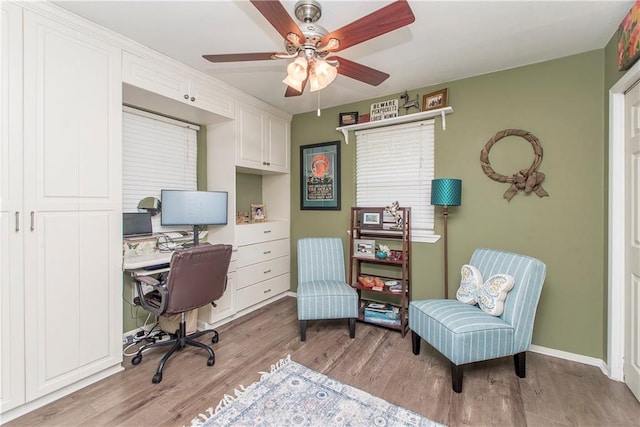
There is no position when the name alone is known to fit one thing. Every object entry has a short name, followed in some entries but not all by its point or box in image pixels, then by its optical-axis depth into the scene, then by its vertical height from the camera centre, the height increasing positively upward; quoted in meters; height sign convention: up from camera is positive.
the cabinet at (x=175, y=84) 2.09 +1.11
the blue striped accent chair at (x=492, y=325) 1.80 -0.78
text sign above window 2.94 +1.12
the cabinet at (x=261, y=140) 2.98 +0.86
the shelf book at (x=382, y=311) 2.75 -1.02
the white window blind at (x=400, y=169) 2.84 +0.47
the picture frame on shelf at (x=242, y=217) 3.29 -0.07
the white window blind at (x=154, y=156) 2.55 +0.58
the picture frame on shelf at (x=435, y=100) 2.64 +1.11
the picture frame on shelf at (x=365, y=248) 2.90 -0.39
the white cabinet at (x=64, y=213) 1.60 -0.01
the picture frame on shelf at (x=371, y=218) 2.84 -0.07
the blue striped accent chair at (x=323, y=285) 2.52 -0.74
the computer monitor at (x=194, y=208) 2.56 +0.04
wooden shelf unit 2.67 -0.50
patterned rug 1.57 -1.21
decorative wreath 2.29 +0.33
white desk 2.04 -0.39
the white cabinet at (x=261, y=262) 3.03 -0.61
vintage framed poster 3.39 +0.46
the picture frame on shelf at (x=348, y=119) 3.18 +1.10
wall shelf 2.64 +0.97
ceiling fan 1.23 +0.89
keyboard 2.20 -0.45
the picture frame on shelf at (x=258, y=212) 3.57 +0.00
